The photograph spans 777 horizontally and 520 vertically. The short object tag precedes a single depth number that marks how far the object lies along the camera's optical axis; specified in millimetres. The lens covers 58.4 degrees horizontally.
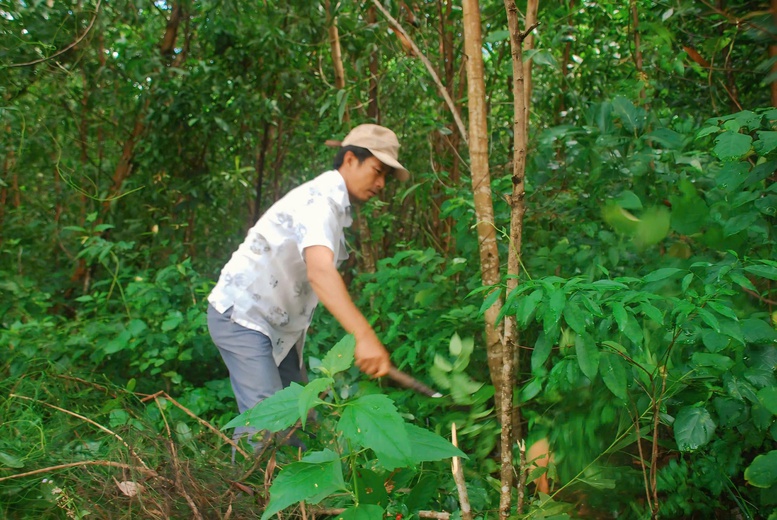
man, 2521
